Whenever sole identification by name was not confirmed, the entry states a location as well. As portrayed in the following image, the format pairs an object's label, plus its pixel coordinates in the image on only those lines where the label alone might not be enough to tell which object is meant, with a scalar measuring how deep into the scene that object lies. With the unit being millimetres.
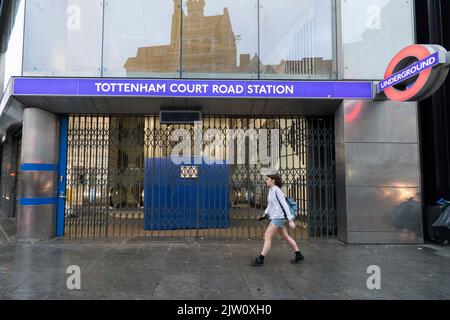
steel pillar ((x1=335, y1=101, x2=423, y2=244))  8375
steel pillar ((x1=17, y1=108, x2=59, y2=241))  8461
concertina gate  9188
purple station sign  8008
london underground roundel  6386
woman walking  6434
